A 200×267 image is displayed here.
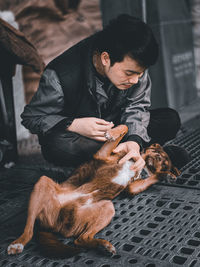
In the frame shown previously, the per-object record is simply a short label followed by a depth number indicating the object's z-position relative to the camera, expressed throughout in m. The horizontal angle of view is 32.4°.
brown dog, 1.64
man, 1.89
